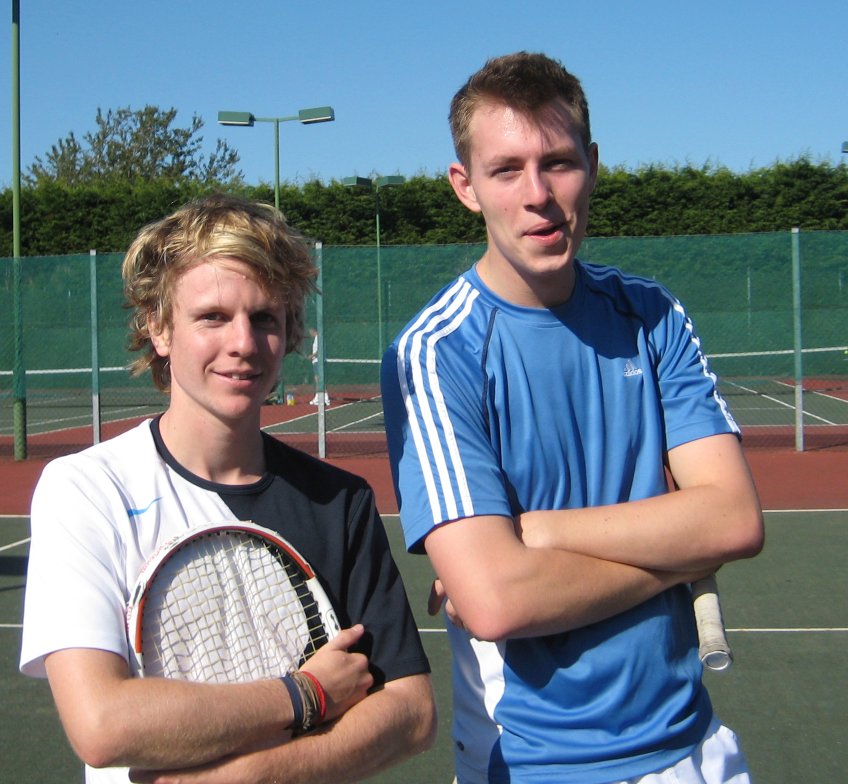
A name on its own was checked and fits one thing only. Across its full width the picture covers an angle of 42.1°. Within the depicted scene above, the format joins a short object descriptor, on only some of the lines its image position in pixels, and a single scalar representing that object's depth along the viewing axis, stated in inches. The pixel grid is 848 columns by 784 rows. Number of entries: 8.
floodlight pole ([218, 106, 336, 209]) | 698.8
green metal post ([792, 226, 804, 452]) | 470.3
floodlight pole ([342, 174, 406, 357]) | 839.1
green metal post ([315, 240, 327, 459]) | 463.8
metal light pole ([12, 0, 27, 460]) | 502.9
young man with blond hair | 62.1
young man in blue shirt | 73.0
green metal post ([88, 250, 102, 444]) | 474.9
